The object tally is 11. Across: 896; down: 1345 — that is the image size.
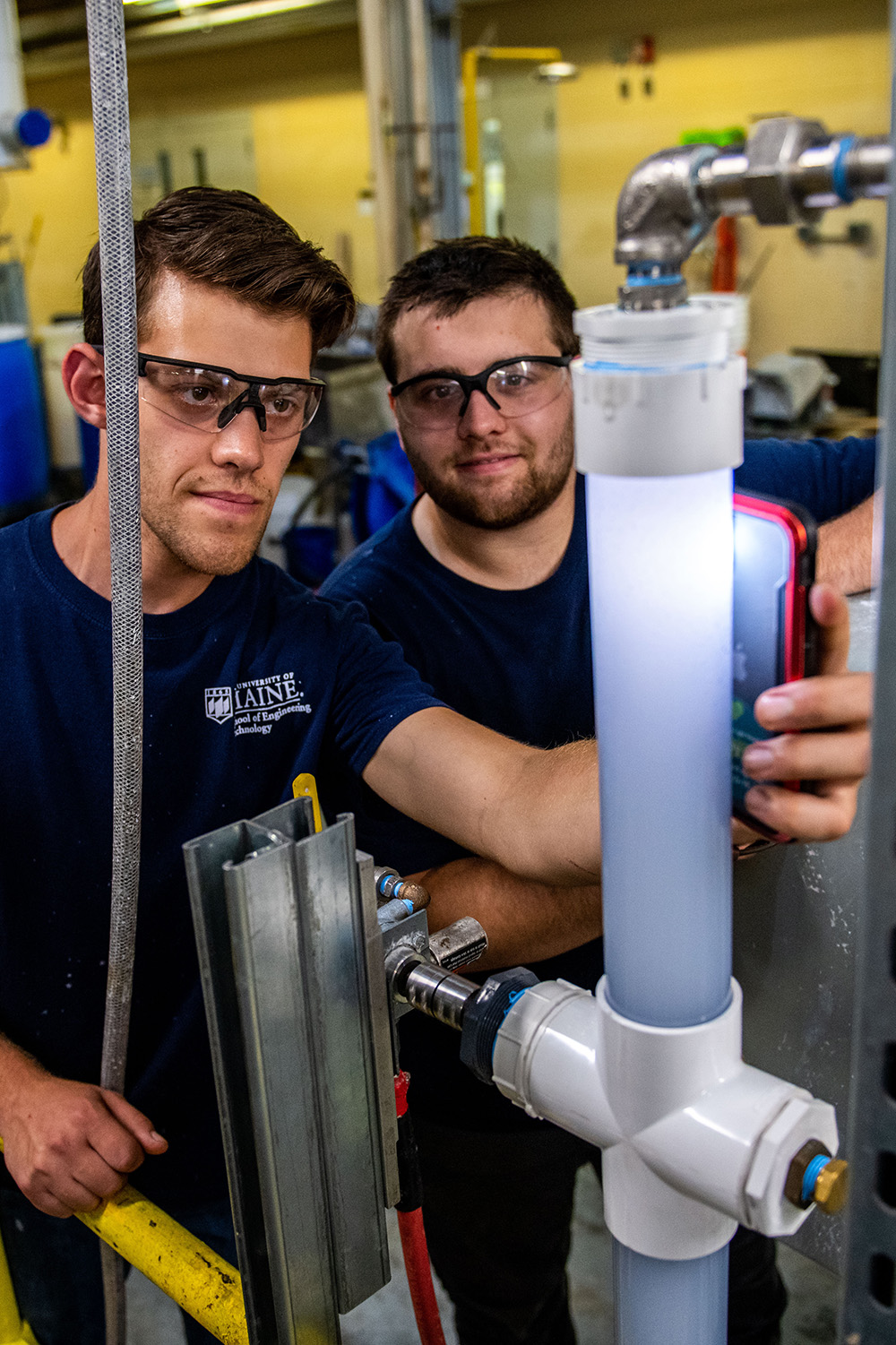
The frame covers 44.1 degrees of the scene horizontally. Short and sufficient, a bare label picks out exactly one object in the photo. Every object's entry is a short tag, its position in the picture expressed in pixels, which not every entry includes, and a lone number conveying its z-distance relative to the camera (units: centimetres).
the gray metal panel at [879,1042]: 38
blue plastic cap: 310
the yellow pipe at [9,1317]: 100
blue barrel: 365
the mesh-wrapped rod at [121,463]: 54
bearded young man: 129
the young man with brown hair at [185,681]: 103
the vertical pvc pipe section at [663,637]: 44
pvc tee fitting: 52
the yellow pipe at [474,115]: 367
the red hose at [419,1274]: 76
